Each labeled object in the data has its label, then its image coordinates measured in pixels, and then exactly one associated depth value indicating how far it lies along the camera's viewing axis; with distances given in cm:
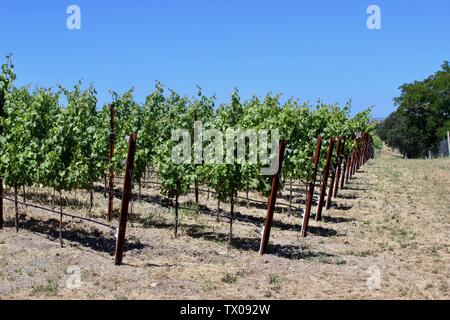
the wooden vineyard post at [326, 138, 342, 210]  2030
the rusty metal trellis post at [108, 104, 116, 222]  1528
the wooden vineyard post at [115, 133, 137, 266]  1115
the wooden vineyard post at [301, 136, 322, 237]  1544
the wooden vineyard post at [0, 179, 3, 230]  1419
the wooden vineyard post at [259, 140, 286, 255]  1257
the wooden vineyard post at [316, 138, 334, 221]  1678
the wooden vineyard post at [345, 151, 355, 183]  3183
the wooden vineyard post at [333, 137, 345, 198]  2292
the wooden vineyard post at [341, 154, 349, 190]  2627
